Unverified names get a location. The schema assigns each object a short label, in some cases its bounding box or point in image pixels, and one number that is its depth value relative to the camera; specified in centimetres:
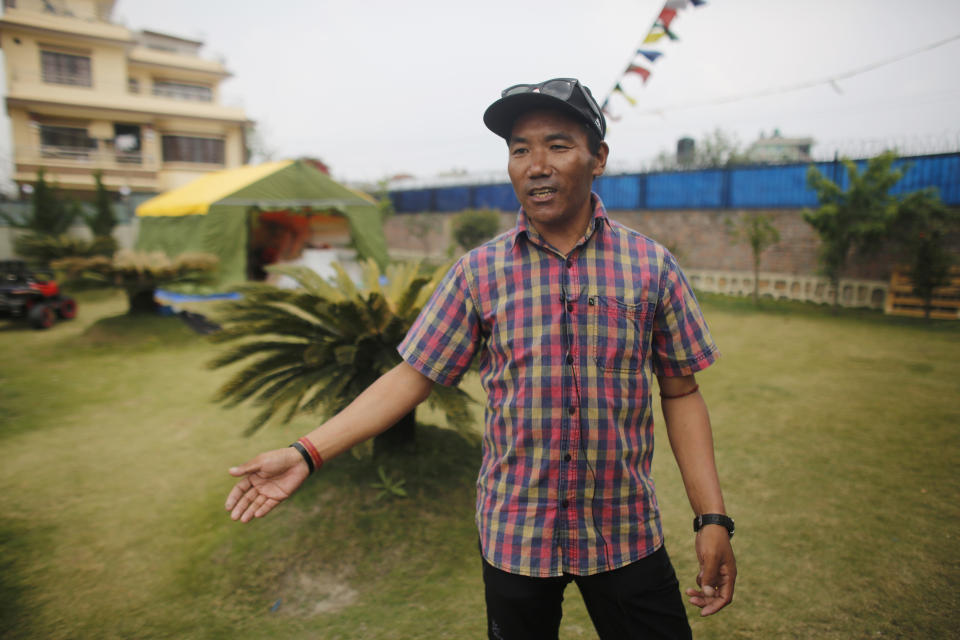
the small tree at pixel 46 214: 1653
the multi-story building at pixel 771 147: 3163
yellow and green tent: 1127
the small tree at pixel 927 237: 1010
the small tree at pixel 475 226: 1798
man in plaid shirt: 146
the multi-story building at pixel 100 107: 2148
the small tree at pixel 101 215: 1778
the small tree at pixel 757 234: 1253
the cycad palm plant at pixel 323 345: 336
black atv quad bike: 930
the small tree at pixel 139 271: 851
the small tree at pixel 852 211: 1066
